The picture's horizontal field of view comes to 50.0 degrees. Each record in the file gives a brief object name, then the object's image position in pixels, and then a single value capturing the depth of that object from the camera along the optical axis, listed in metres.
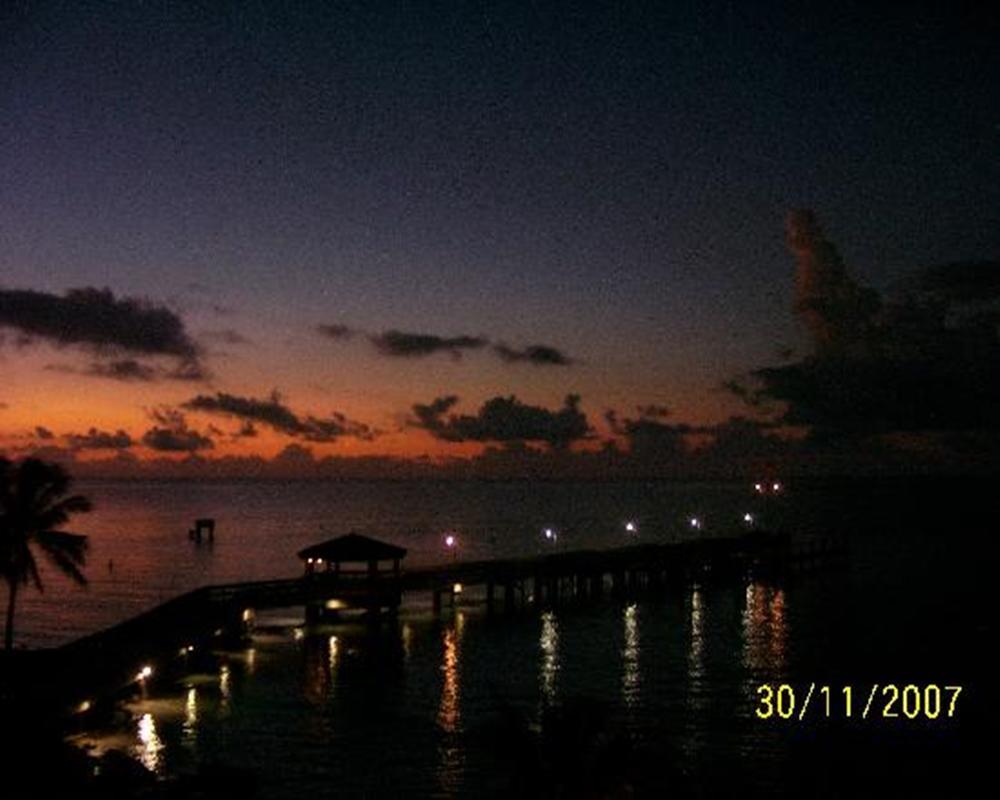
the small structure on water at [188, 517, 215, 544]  122.06
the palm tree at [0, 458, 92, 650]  34.44
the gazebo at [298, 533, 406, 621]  51.38
